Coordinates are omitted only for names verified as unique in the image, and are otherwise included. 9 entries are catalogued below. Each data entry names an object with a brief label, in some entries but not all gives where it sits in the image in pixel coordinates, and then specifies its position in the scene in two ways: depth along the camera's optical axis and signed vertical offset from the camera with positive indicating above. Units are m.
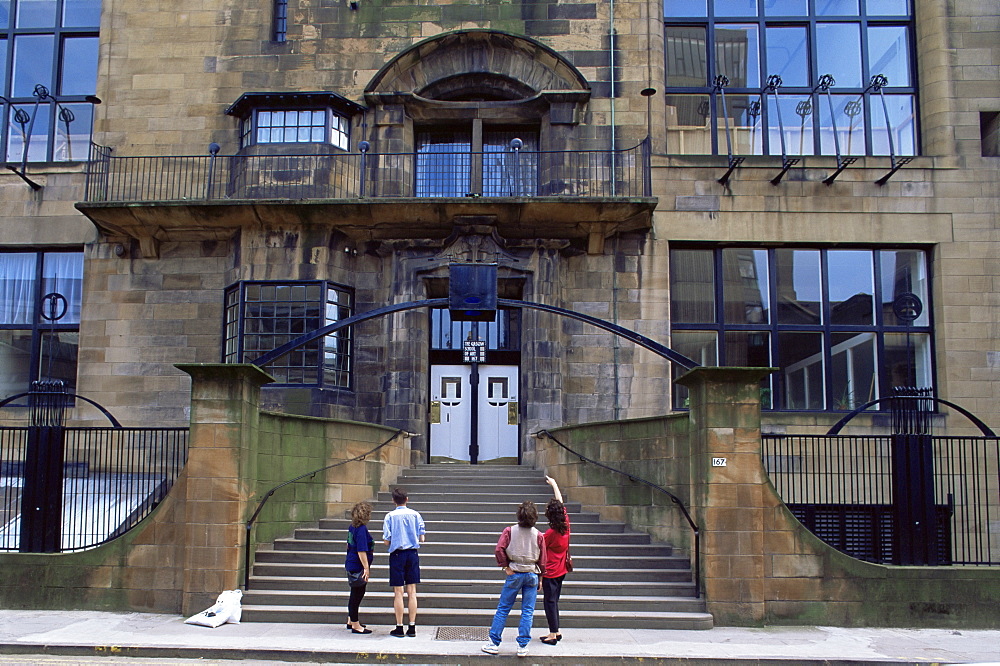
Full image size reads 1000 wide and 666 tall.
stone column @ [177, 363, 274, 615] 11.09 -0.52
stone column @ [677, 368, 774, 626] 10.98 -0.62
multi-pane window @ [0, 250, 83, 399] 18.14 +2.54
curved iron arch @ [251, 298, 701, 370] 11.62 +1.46
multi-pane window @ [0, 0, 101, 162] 18.75 +7.89
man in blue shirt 9.92 -1.28
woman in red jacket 9.70 -1.30
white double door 17.83 +0.62
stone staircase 10.71 -1.77
